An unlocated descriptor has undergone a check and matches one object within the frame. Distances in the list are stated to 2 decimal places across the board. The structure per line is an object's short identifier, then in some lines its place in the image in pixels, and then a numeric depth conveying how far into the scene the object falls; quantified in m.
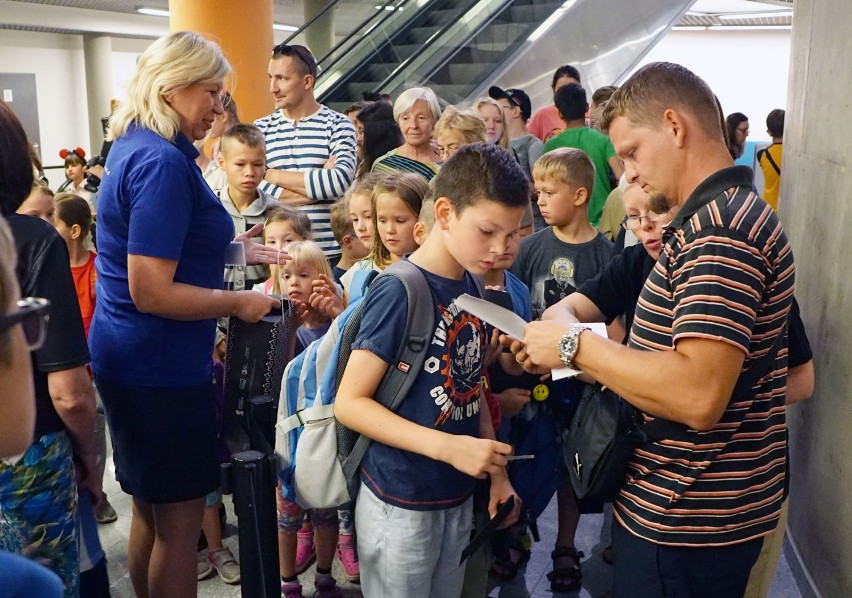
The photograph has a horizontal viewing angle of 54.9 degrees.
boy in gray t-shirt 3.19
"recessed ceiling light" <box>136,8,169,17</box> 16.05
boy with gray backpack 1.89
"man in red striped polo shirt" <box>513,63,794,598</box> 1.44
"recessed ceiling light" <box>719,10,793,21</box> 19.90
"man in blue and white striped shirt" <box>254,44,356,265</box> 3.88
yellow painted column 7.75
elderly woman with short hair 4.32
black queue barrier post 2.19
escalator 9.31
